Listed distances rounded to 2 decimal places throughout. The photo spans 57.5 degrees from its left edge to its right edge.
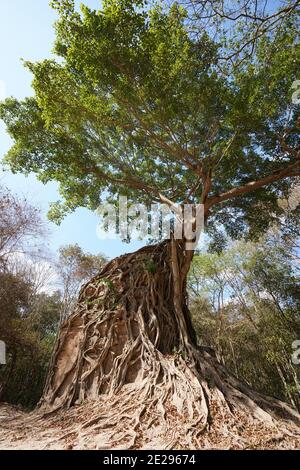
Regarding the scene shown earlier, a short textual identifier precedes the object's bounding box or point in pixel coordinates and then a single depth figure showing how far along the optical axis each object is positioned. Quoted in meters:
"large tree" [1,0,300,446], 4.32
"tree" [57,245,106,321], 14.13
